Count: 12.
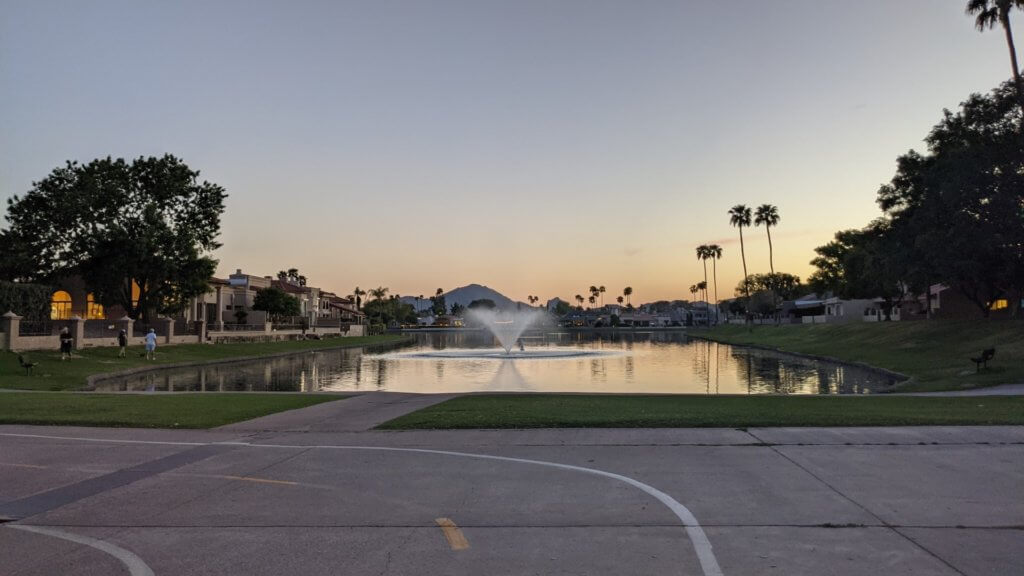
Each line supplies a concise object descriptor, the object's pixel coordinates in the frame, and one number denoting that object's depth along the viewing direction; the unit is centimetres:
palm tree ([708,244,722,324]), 15925
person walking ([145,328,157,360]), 4384
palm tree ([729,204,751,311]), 11206
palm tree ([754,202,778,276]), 10850
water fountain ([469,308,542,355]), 7146
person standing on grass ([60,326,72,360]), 3766
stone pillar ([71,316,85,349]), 4366
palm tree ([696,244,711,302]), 15938
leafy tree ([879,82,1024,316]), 3947
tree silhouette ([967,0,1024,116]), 3769
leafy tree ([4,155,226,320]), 5069
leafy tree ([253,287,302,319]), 8856
